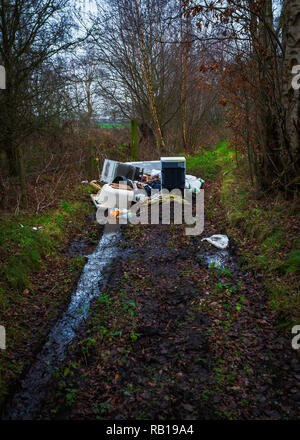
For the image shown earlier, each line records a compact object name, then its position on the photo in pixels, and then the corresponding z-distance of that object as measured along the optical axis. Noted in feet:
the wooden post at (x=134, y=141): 49.65
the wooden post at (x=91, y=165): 43.60
